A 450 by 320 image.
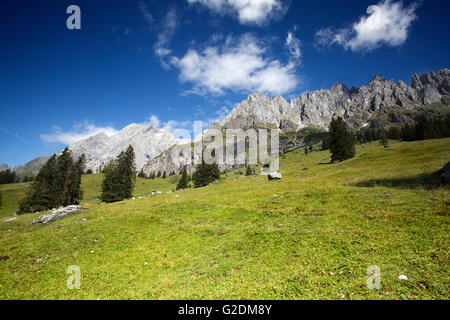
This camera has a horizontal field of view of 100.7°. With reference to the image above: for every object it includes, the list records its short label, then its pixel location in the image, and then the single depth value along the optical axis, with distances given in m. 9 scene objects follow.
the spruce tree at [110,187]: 51.94
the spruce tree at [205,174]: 71.89
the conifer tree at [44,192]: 52.66
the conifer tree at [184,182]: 97.50
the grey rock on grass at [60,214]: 23.12
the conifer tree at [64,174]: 54.94
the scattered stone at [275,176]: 45.85
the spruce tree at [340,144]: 61.50
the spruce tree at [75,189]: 57.34
